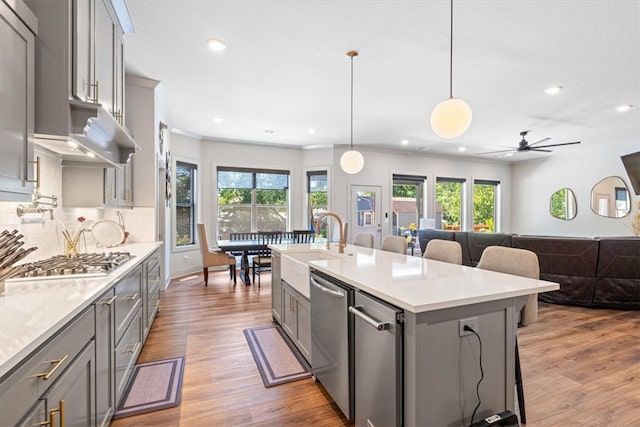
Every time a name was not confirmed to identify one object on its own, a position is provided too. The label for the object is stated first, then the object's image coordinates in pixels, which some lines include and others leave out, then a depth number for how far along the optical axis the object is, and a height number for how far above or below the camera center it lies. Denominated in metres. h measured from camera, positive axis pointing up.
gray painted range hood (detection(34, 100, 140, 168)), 1.59 +0.47
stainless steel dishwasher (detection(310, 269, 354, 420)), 1.66 -0.77
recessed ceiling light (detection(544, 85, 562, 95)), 3.63 +1.54
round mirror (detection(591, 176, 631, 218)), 6.50 +0.35
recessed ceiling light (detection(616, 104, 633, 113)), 4.27 +1.54
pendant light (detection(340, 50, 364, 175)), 3.77 +0.66
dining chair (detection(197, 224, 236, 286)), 4.98 -0.75
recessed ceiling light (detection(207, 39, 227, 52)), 2.68 +1.54
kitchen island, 1.22 -0.55
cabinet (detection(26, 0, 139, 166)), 1.49 +0.75
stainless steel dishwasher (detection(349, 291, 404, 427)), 1.26 -0.69
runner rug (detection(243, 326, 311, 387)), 2.28 -1.24
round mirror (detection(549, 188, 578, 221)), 7.31 +0.23
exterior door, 6.87 +0.05
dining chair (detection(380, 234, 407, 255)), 2.98 -0.32
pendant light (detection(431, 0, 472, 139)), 2.19 +0.72
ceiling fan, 5.37 +1.23
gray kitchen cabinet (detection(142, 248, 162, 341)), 2.65 -0.75
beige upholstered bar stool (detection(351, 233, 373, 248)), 3.49 -0.33
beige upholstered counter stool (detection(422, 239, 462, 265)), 2.34 -0.31
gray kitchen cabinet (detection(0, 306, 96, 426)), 0.82 -0.56
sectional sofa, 3.68 -0.69
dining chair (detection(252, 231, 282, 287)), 5.09 -0.68
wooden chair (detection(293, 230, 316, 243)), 5.33 -0.42
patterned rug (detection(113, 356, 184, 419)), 1.92 -1.25
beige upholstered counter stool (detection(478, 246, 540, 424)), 1.80 -0.34
